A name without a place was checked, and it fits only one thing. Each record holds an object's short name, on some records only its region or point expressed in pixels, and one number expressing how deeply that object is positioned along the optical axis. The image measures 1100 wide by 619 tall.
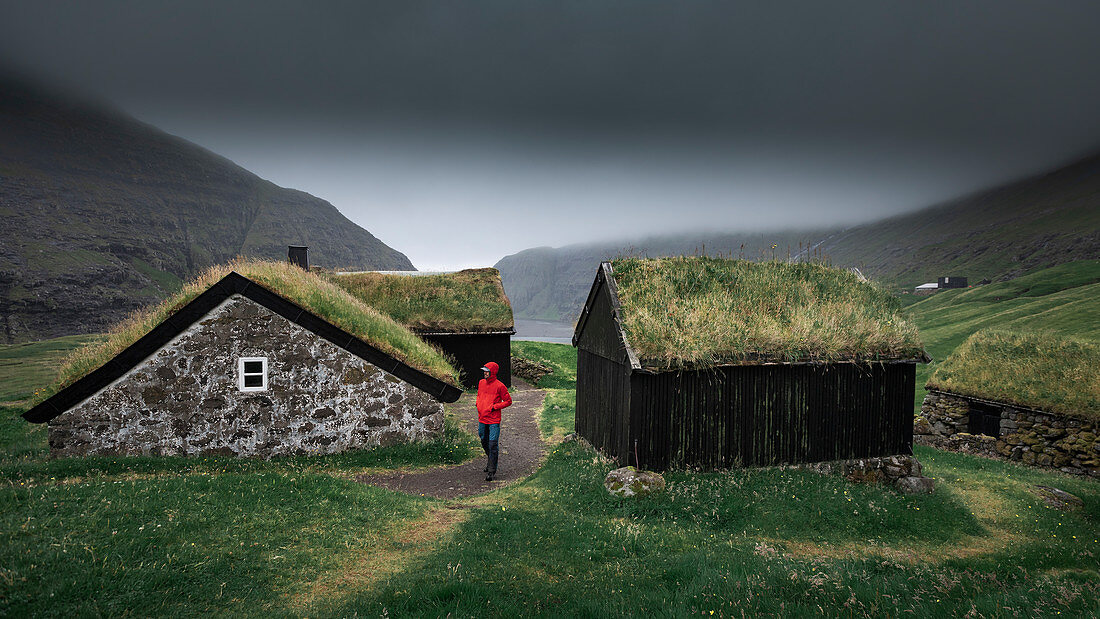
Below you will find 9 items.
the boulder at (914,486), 12.16
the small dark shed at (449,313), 25.25
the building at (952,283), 109.50
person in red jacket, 11.41
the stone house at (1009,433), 17.38
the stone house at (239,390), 11.71
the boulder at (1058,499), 12.48
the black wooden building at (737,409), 11.16
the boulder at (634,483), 10.16
